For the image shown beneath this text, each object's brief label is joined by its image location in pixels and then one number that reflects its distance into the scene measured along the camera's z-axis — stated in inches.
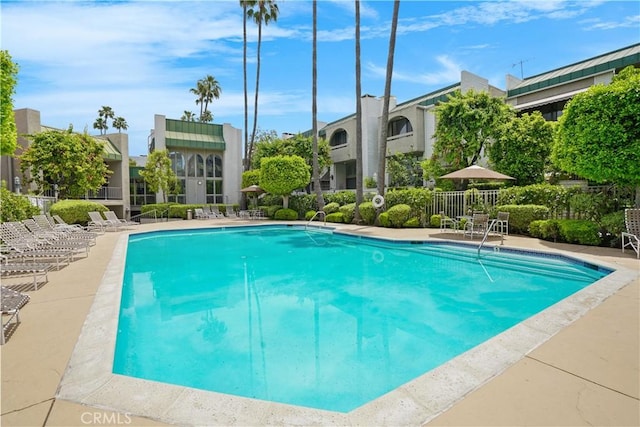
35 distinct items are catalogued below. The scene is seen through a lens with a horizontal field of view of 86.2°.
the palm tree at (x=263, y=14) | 1138.7
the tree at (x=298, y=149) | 1133.1
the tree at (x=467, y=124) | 710.5
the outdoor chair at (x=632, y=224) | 345.4
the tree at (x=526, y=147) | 645.9
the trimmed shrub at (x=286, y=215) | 896.9
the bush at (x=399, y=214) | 630.5
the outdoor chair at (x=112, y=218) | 655.6
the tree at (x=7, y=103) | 291.3
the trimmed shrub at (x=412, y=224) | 635.0
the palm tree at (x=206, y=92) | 1681.8
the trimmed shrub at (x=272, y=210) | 932.0
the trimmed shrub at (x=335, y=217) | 776.9
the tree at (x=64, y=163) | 697.0
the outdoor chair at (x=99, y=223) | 607.9
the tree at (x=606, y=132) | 353.1
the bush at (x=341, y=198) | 829.8
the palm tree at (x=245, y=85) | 1154.0
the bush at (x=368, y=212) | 695.6
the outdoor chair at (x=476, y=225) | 454.6
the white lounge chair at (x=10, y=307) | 148.7
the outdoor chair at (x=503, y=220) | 466.3
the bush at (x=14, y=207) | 402.0
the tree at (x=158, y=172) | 919.7
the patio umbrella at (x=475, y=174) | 495.6
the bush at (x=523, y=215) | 471.5
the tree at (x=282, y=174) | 863.7
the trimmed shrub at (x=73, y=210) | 633.0
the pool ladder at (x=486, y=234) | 404.8
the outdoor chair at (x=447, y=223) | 547.5
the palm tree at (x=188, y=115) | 1820.9
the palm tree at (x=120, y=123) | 1966.0
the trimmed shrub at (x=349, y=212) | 753.6
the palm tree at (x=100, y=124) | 1918.1
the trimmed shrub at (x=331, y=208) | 818.8
